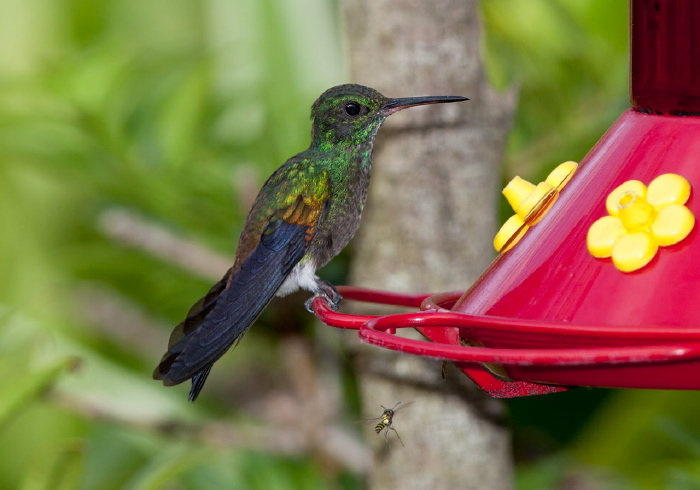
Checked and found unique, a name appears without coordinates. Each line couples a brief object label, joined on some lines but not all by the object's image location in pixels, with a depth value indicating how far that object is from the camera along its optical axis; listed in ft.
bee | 17.47
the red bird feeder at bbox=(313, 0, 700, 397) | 9.62
